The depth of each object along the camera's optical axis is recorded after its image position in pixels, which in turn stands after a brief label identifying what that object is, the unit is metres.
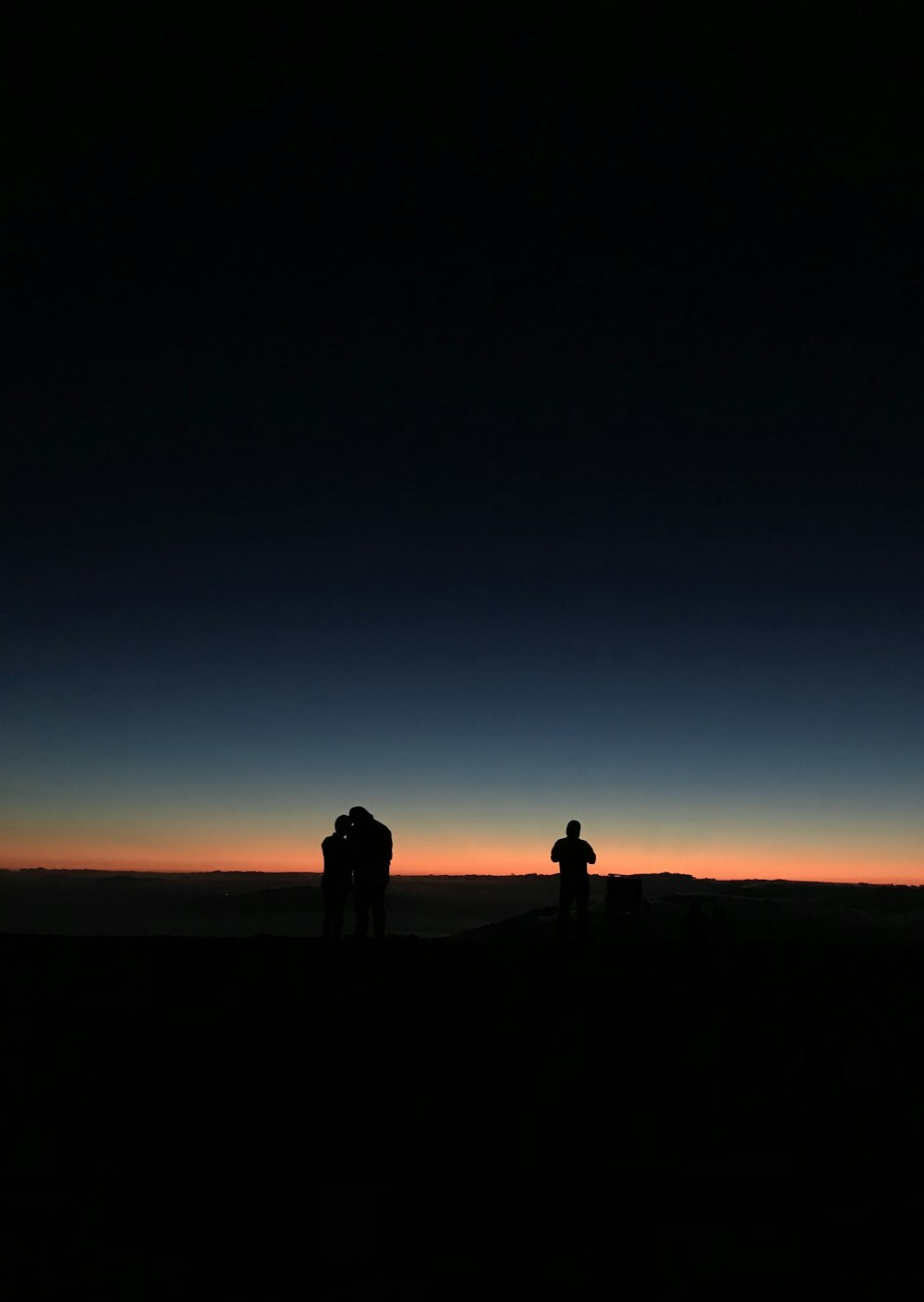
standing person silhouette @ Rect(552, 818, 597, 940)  13.21
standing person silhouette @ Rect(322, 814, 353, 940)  12.64
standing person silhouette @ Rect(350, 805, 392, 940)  12.53
